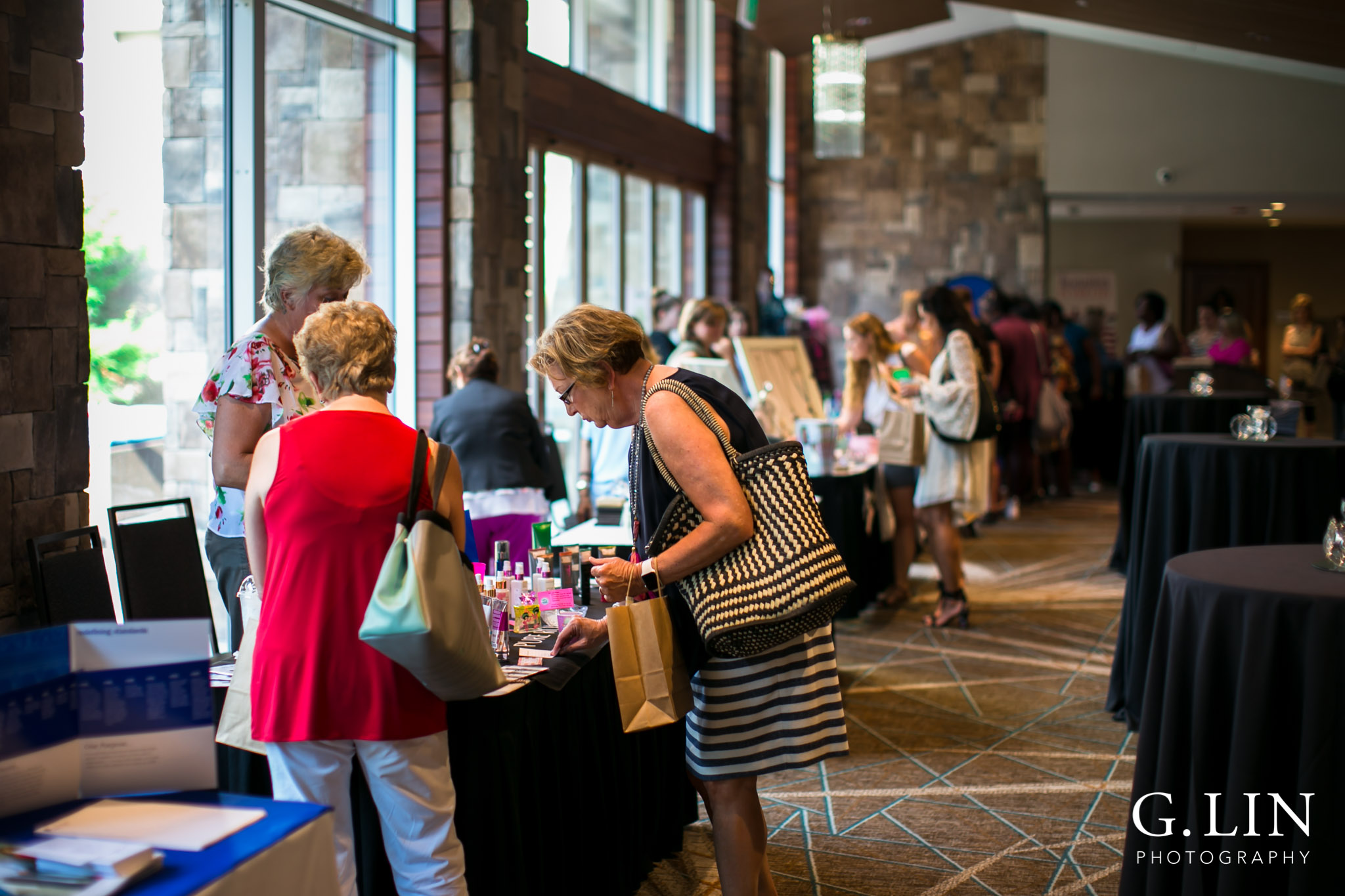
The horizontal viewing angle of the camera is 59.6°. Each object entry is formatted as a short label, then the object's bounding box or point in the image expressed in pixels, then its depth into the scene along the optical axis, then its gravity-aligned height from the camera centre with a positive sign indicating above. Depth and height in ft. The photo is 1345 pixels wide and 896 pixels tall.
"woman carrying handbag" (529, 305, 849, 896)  7.20 -1.81
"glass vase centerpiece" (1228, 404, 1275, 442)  15.87 -0.74
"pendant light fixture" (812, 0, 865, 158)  21.52 +5.06
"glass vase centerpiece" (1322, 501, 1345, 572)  8.51 -1.26
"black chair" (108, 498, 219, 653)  10.61 -1.91
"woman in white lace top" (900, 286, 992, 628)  18.26 -1.33
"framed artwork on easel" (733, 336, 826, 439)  21.27 -0.29
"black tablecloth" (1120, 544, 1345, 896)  7.38 -2.37
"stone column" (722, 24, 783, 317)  35.22 +6.32
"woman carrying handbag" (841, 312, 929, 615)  19.34 -0.79
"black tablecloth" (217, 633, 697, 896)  7.54 -3.03
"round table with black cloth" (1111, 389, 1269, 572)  23.59 -0.92
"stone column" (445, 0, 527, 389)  18.90 +3.11
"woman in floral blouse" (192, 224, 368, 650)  9.15 -0.13
